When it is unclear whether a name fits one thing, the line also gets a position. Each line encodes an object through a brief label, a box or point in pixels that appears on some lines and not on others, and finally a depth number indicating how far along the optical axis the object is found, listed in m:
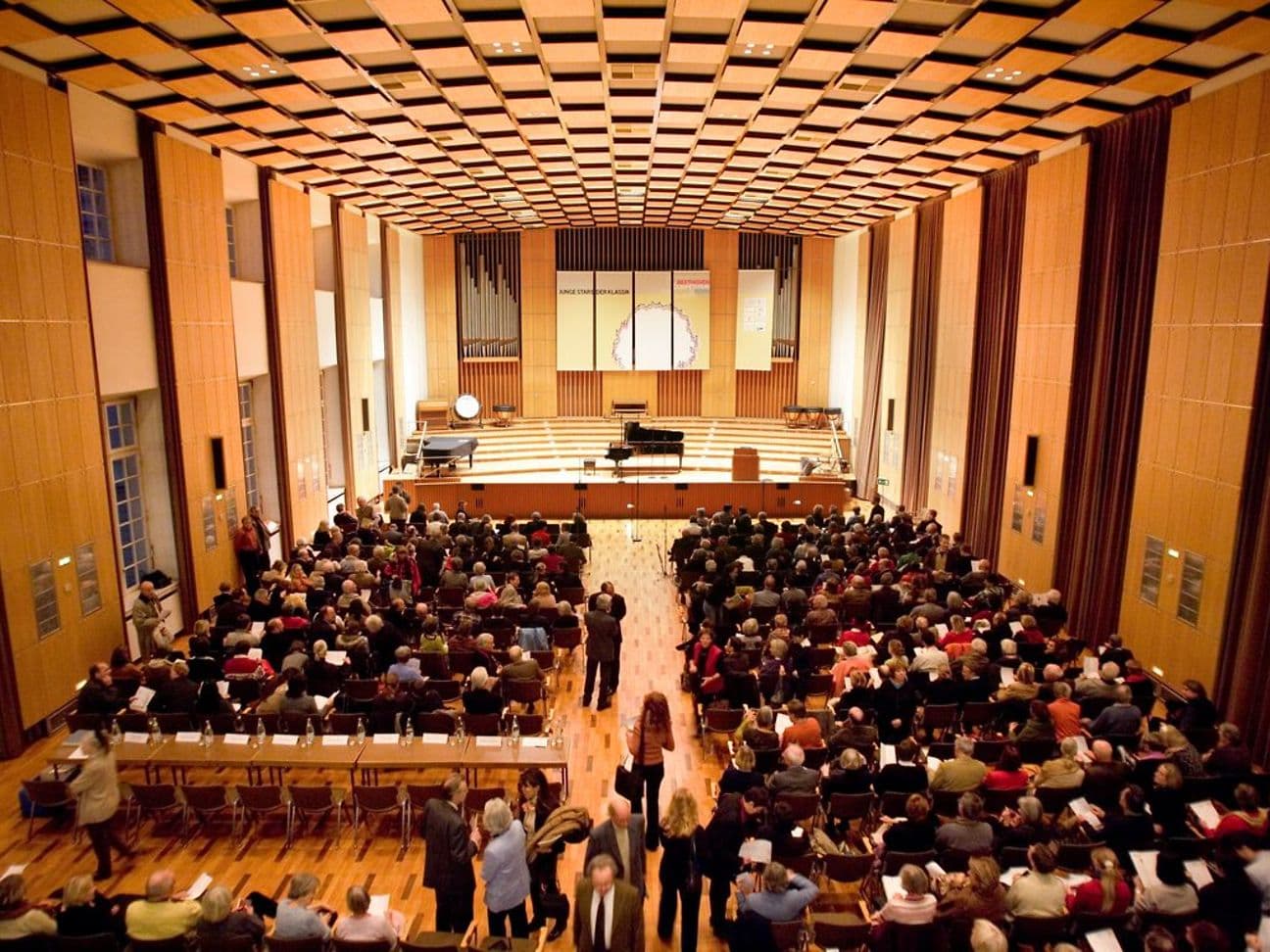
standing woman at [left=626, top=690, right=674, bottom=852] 6.95
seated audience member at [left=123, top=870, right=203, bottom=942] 5.39
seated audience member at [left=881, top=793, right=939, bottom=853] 6.22
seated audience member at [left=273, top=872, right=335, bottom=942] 5.38
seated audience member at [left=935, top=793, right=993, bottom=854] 6.17
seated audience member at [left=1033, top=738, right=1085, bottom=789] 7.08
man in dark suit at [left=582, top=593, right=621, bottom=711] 10.41
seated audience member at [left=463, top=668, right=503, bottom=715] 8.51
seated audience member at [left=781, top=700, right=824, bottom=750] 7.68
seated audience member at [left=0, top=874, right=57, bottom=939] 5.29
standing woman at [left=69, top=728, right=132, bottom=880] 6.87
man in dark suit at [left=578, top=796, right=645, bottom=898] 5.43
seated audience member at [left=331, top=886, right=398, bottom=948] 5.34
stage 19.98
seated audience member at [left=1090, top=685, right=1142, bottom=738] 8.11
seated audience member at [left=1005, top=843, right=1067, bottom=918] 5.51
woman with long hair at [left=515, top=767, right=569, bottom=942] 6.21
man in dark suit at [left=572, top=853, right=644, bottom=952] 4.90
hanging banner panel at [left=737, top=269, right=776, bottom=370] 28.02
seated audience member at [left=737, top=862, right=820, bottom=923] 5.34
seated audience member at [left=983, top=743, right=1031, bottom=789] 7.13
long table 7.65
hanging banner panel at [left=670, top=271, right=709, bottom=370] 27.92
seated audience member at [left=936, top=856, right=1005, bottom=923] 5.39
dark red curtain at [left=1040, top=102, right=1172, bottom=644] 11.29
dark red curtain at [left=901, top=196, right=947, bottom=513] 18.86
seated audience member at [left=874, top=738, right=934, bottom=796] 6.99
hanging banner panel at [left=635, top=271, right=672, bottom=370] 27.89
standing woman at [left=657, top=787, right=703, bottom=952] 5.82
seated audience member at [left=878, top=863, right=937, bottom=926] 5.32
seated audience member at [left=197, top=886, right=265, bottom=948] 5.29
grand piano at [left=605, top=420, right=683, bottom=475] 21.42
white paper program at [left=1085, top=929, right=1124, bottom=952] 5.44
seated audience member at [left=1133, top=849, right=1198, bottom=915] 5.50
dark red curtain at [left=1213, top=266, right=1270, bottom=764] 8.91
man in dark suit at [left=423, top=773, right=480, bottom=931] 5.77
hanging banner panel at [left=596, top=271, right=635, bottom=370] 27.92
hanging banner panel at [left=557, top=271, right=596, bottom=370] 27.97
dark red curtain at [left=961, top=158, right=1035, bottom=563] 14.97
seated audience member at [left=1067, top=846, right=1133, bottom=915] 5.59
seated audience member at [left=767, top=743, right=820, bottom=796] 7.02
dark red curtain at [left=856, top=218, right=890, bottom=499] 22.62
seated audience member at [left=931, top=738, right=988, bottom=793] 7.05
